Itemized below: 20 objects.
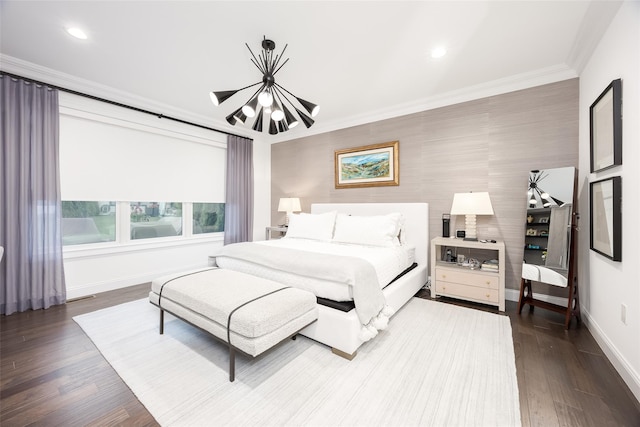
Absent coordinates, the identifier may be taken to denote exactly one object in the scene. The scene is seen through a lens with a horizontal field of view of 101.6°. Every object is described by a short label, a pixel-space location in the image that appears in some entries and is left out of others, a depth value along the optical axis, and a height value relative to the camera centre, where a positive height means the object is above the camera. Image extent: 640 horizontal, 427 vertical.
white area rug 1.46 -1.11
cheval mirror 2.55 -0.22
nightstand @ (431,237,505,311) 2.88 -0.71
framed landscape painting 4.02 +0.78
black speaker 3.44 -0.16
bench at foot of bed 1.67 -0.68
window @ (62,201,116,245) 3.27 -0.13
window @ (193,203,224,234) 4.63 -0.09
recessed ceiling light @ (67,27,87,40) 2.26 +1.58
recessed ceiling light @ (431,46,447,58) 2.49 +1.58
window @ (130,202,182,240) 3.88 -0.11
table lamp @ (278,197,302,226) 4.88 +0.15
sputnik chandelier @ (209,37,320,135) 2.17 +0.96
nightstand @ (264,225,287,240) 4.99 -0.35
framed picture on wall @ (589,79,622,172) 1.86 +0.68
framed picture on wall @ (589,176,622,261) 1.84 -0.02
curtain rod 2.76 +1.43
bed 2.07 -0.50
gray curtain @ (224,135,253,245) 4.80 +0.40
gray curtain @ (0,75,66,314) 2.68 +0.13
